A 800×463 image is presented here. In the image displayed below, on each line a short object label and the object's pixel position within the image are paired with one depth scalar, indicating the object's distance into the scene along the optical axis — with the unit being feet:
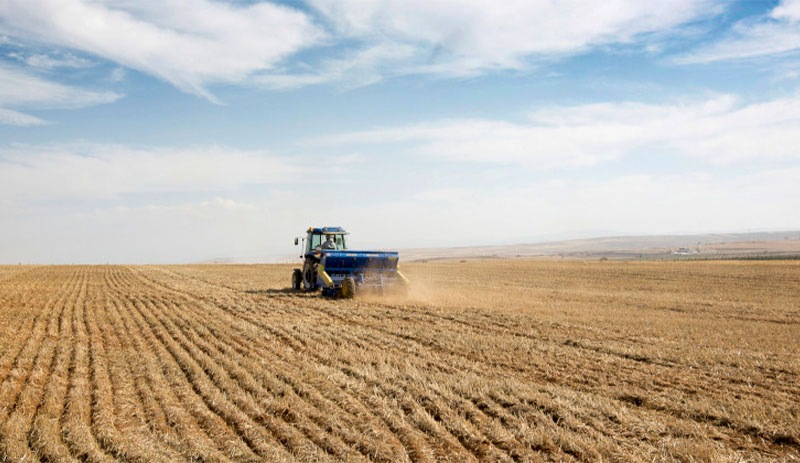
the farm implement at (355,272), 65.57
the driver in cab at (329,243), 73.56
